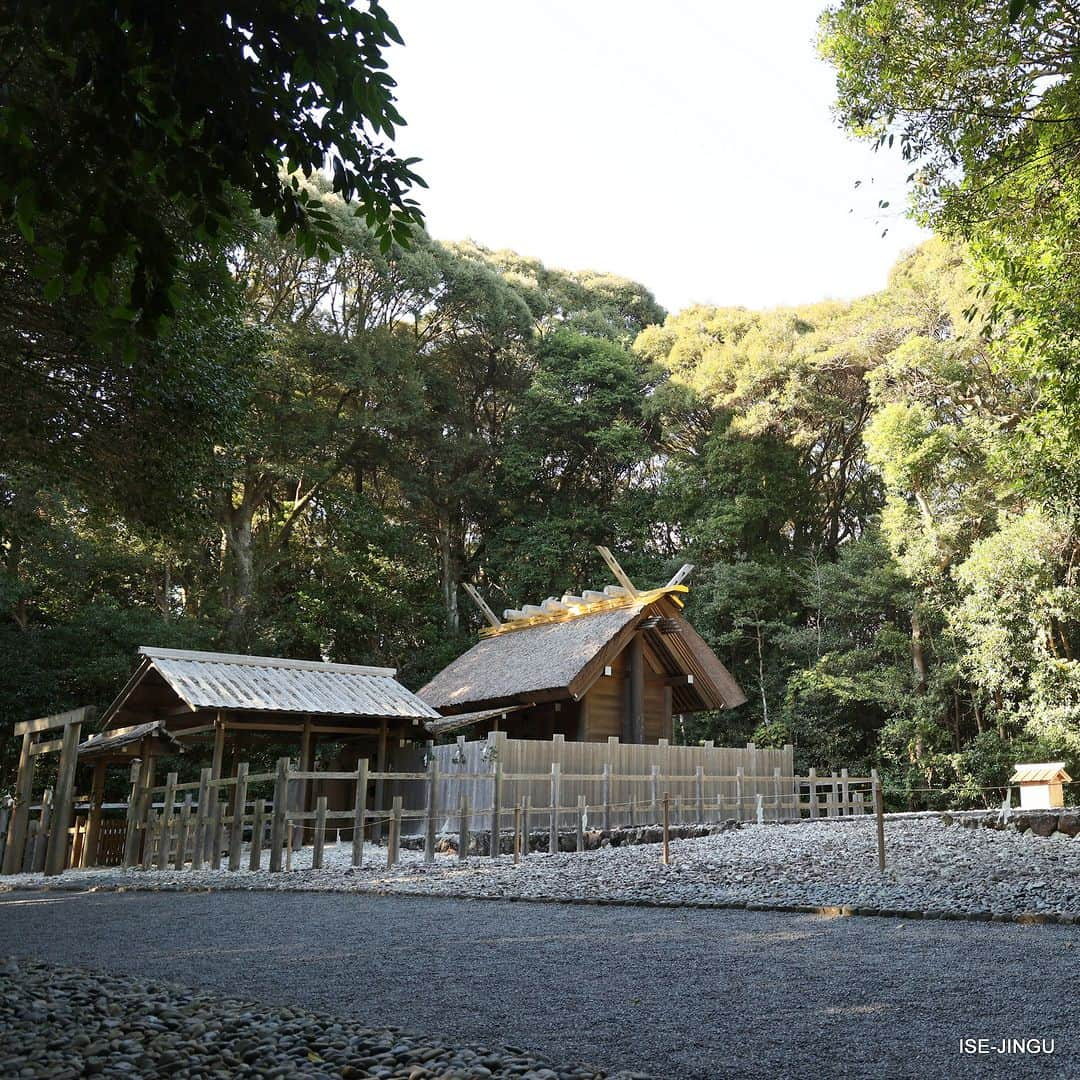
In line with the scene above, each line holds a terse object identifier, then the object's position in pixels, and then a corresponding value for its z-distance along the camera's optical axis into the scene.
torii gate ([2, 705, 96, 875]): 13.54
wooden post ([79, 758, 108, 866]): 15.88
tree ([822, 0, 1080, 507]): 8.96
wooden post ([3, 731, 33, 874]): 14.43
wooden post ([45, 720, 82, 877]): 13.48
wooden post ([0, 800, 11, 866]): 15.07
